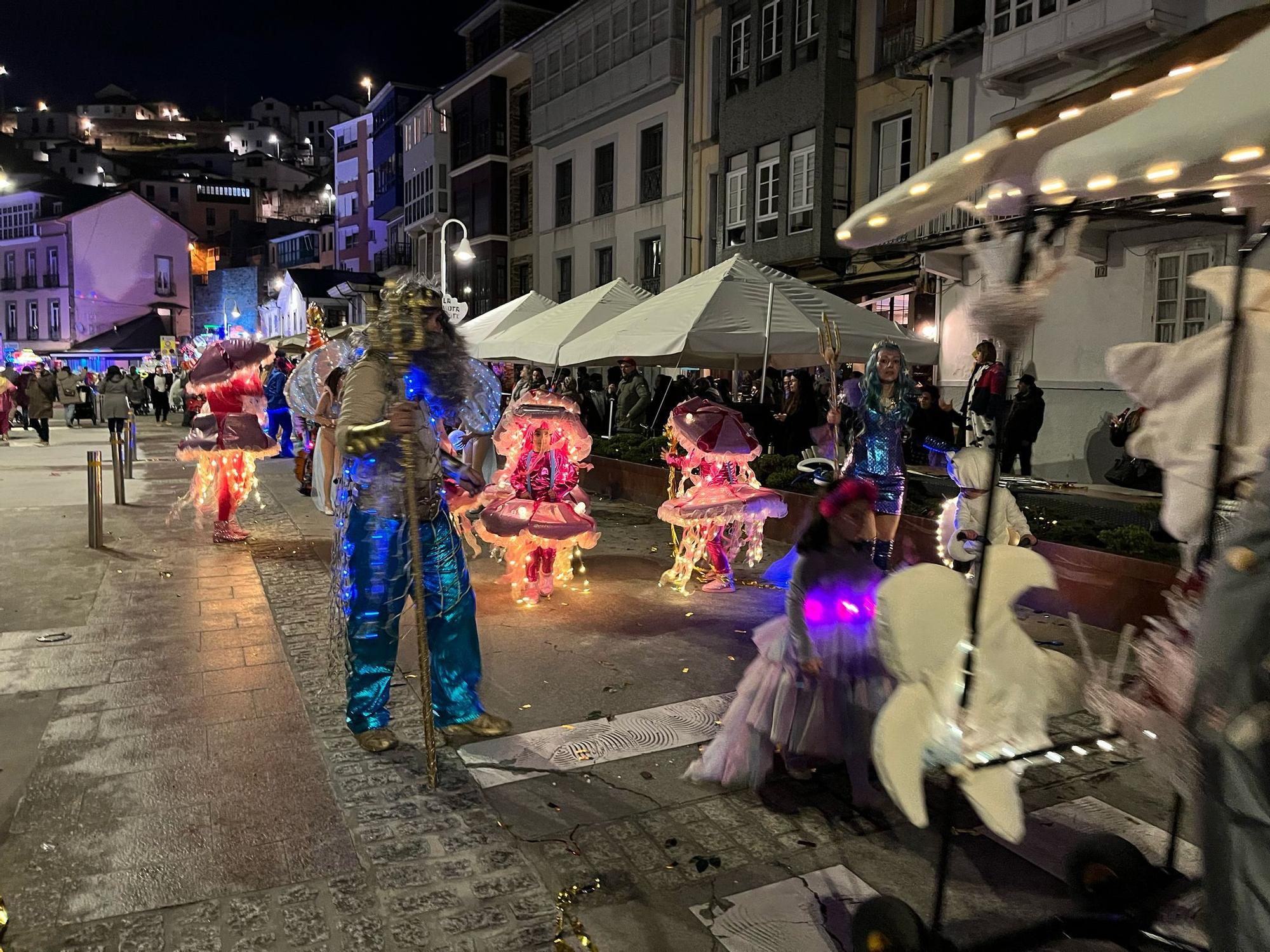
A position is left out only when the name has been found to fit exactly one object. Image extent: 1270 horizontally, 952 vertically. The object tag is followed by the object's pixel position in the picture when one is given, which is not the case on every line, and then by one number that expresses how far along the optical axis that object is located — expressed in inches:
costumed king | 167.9
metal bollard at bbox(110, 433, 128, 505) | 465.7
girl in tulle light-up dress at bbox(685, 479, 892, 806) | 151.8
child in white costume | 237.8
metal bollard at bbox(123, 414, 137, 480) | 581.9
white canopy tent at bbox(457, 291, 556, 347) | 573.8
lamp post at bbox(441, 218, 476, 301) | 610.2
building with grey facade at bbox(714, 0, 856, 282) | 745.0
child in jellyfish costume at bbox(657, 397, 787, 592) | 296.8
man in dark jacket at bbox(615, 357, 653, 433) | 587.2
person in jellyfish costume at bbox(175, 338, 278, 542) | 368.5
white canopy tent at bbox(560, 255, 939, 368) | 339.6
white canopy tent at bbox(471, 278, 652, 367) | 447.2
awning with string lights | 78.6
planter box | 244.8
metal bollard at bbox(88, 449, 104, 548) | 356.5
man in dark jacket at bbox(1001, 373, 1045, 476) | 477.7
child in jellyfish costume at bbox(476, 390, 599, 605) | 278.8
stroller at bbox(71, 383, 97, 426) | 1111.0
